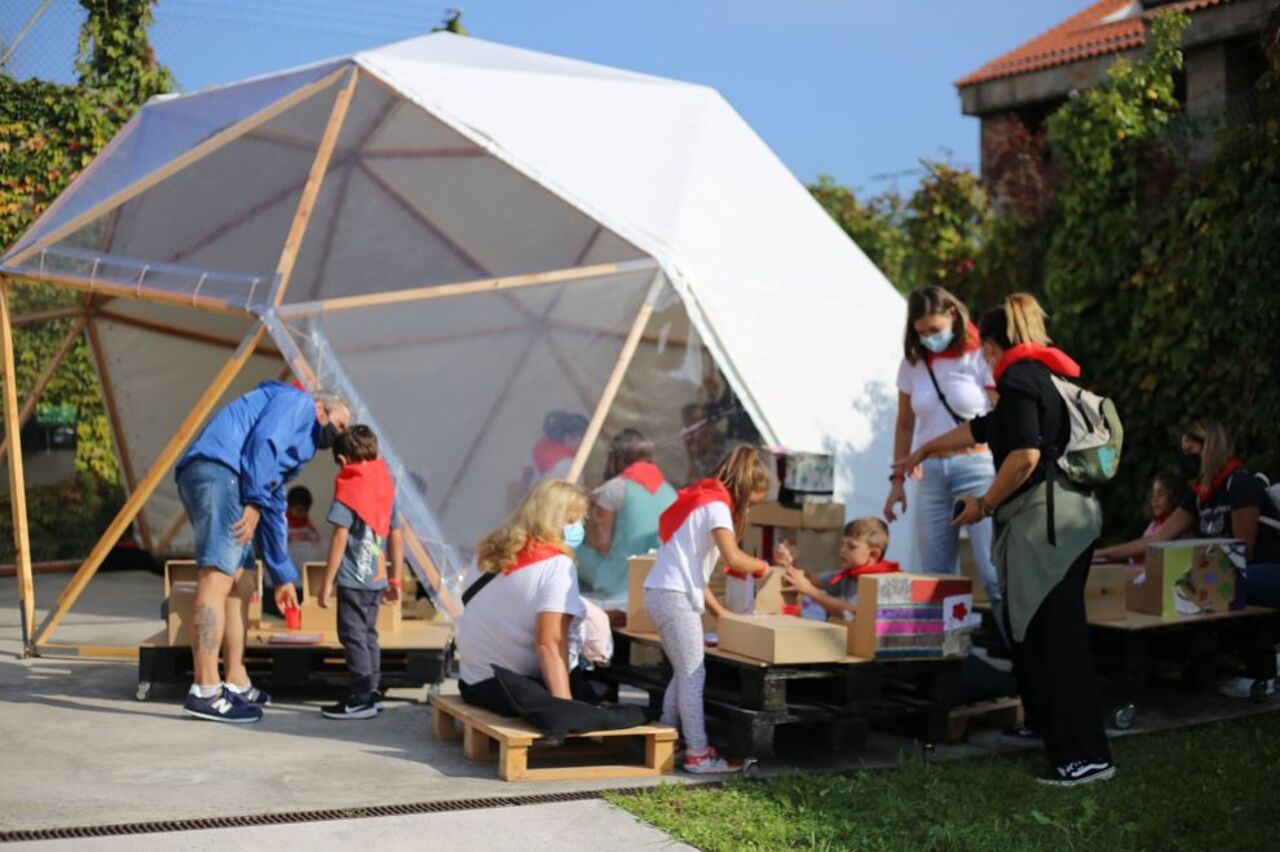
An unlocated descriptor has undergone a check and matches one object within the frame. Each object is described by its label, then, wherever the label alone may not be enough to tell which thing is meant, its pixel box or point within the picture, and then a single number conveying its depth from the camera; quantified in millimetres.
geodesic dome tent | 8648
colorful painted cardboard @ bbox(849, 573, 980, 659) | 6102
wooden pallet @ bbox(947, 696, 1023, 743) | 6562
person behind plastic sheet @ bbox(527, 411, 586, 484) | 8695
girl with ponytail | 5969
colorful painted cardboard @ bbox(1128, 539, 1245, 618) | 7367
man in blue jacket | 6738
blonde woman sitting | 5910
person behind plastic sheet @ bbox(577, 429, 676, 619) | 8391
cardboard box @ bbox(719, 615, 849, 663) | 5891
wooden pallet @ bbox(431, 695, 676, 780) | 5668
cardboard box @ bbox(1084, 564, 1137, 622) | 7176
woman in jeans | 7148
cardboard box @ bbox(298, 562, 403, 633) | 7871
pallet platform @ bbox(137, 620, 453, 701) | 7223
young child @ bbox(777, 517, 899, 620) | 6684
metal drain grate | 4742
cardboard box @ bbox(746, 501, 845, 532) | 7535
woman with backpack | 5824
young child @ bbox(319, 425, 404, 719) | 6871
